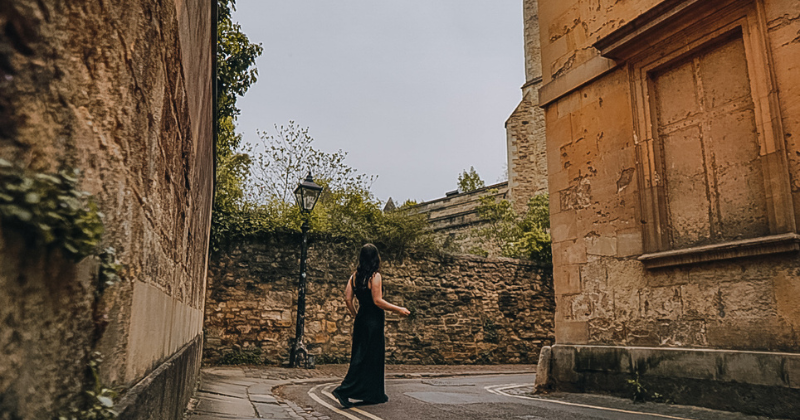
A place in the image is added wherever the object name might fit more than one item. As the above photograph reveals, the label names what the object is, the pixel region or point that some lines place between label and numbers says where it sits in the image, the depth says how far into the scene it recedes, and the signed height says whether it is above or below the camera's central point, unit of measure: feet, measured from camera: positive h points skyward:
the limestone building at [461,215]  91.40 +16.06
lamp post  38.96 +3.64
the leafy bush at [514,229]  58.75 +10.85
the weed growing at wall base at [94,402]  4.27 -0.74
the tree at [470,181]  156.98 +35.90
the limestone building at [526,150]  93.45 +27.00
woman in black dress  19.02 -0.95
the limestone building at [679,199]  16.58 +3.93
